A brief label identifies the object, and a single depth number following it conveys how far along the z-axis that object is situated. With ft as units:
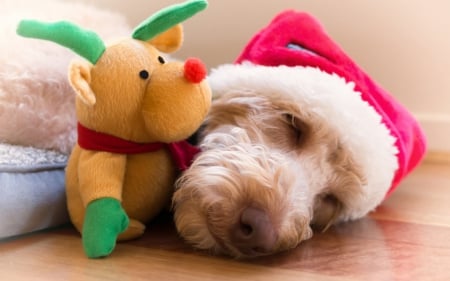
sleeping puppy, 3.28
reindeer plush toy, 3.21
